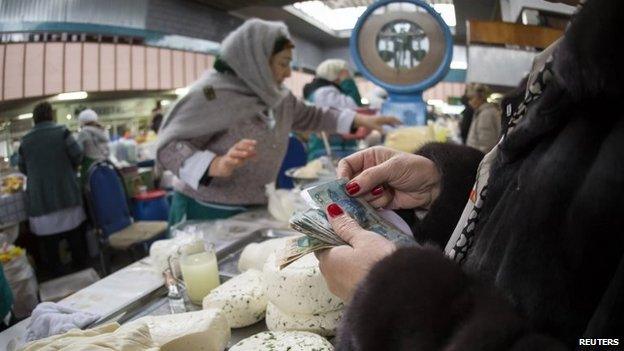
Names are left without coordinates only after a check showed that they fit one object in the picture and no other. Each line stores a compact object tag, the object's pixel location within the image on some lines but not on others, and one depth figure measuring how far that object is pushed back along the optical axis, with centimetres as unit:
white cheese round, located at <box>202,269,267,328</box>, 116
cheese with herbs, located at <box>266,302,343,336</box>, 109
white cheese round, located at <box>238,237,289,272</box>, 143
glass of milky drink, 132
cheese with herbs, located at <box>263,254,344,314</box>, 108
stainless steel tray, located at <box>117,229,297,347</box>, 121
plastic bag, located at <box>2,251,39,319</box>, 163
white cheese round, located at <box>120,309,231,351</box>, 97
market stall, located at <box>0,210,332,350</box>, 121
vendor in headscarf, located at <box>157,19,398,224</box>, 226
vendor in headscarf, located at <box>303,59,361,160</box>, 393
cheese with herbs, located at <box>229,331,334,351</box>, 94
